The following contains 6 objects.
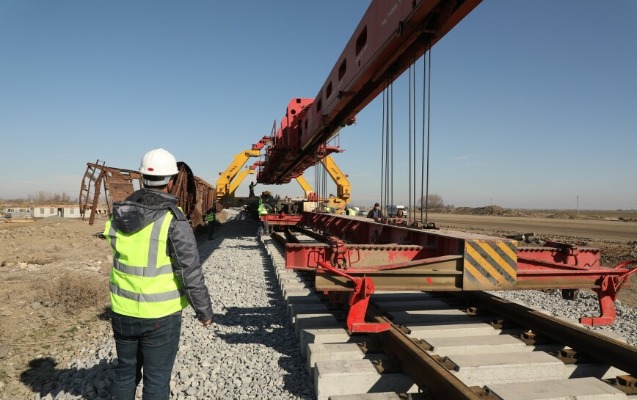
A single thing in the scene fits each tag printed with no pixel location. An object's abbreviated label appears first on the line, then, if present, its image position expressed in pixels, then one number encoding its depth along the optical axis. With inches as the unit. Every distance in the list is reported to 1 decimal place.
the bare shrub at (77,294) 227.8
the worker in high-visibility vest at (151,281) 91.8
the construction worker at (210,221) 603.0
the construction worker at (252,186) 967.3
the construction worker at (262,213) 552.7
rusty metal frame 423.2
